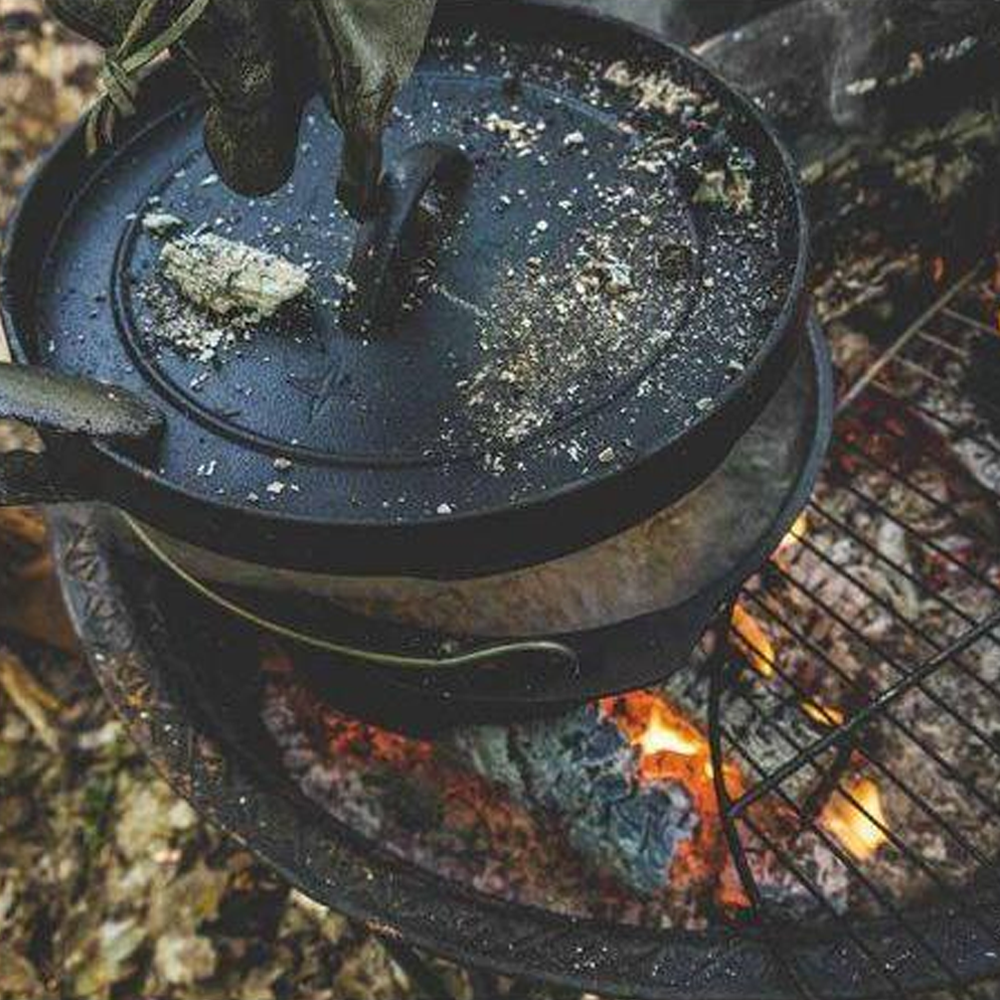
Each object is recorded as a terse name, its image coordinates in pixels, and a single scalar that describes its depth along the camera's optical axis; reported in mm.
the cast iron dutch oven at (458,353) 635
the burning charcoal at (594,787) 808
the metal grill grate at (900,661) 735
